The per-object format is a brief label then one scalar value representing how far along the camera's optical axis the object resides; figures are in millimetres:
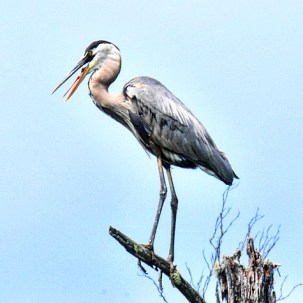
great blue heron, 20891
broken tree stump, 16719
